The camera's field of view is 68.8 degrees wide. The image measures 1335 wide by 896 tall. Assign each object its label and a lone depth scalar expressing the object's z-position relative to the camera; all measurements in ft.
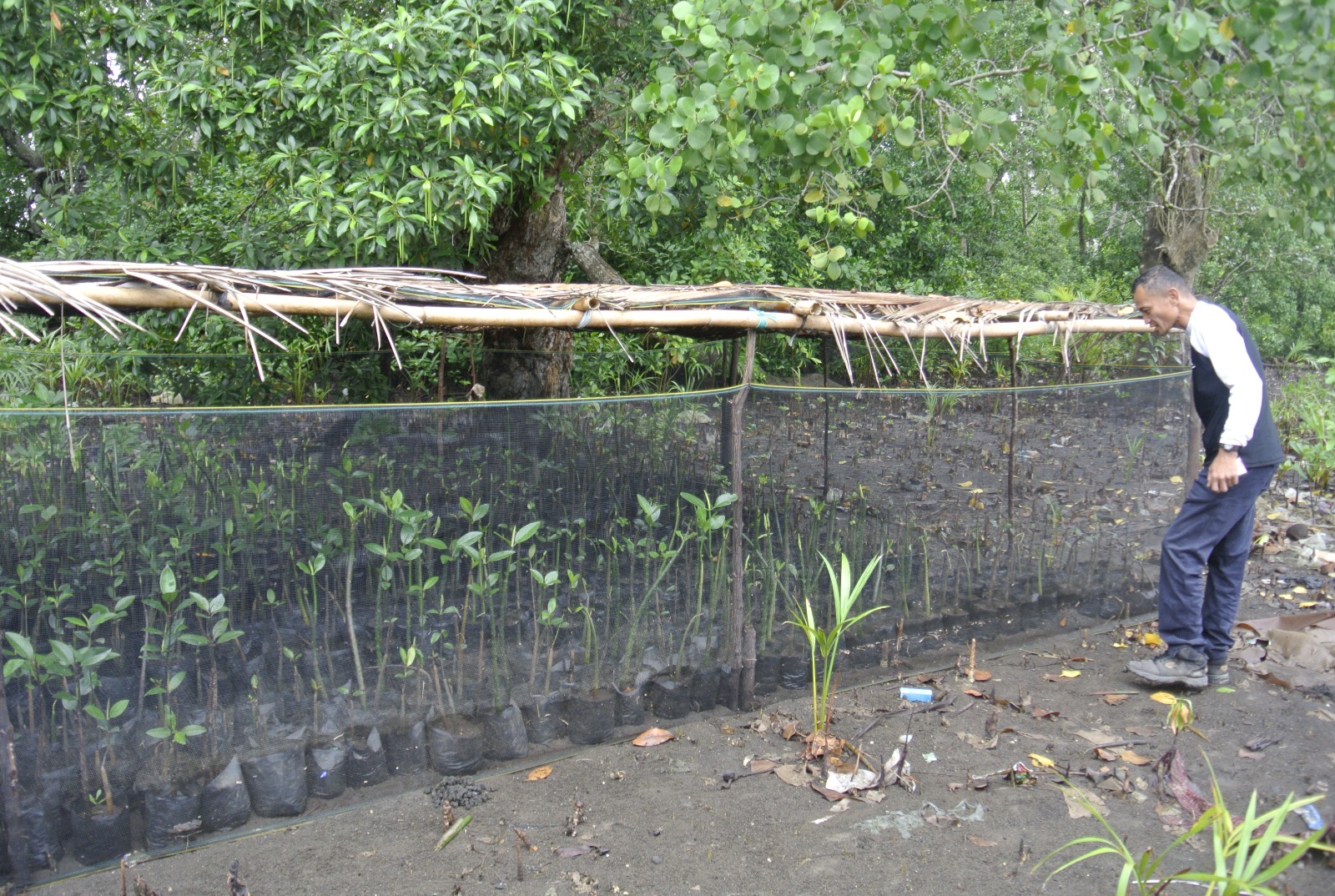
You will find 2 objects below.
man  12.35
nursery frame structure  8.91
